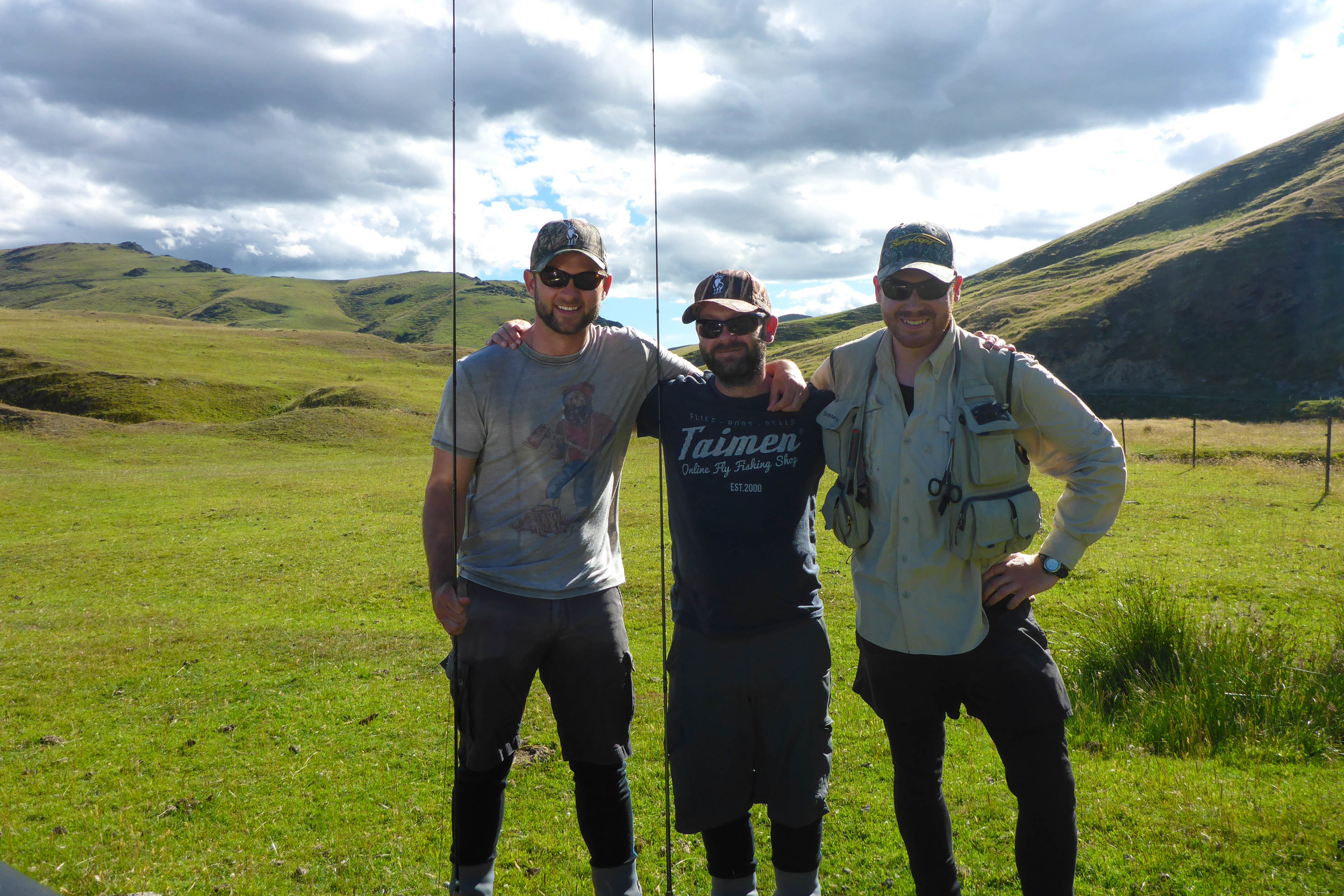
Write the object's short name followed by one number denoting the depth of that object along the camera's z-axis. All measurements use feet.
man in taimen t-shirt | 11.52
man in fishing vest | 10.77
